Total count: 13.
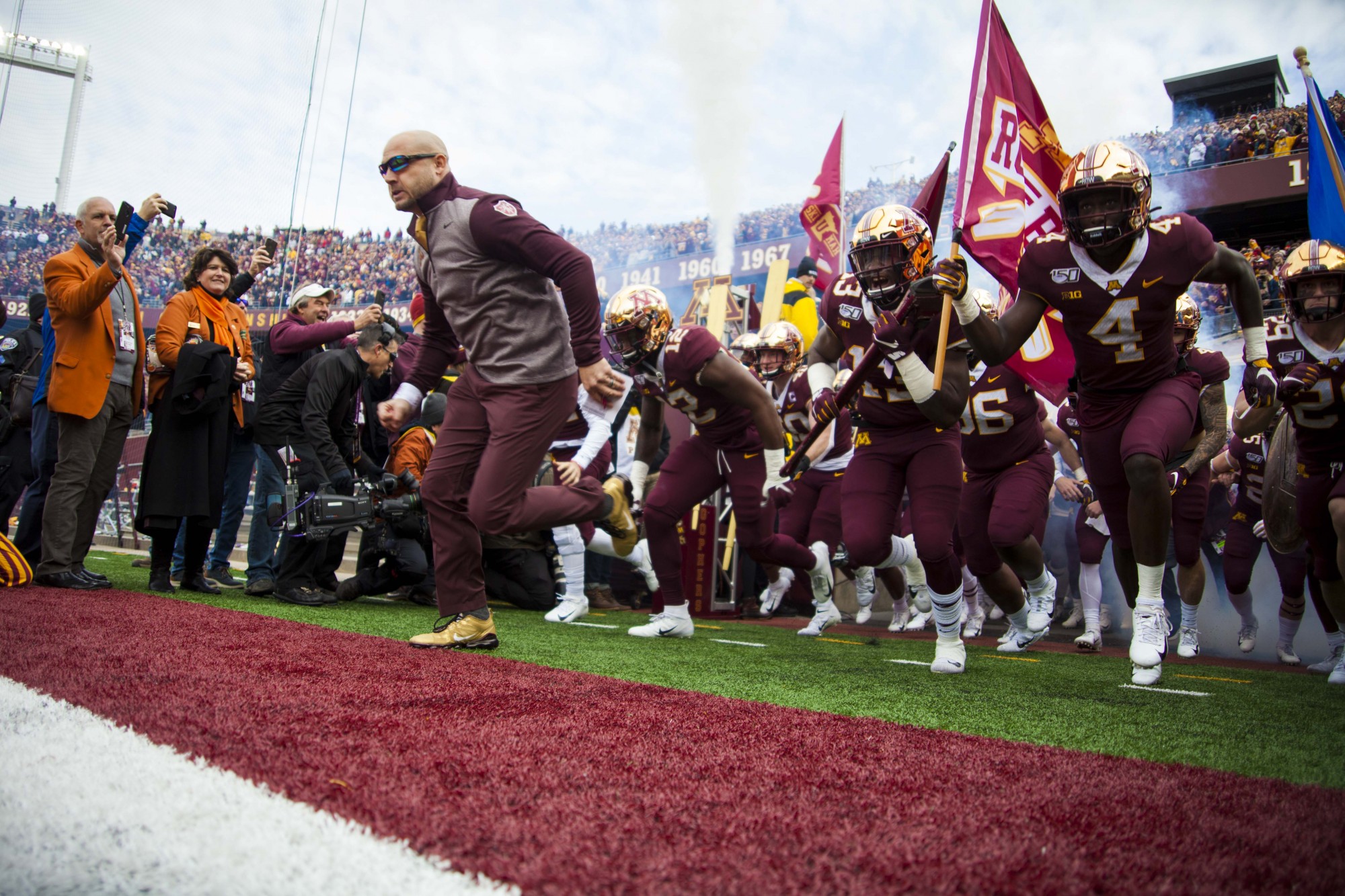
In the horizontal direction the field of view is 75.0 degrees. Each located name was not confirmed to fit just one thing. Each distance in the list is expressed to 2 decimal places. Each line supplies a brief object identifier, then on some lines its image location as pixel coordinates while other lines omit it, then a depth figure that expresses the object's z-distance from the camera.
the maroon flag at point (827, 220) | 11.02
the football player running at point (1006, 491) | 4.99
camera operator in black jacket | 5.82
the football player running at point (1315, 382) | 4.03
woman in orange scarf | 5.48
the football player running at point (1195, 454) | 5.20
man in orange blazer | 5.05
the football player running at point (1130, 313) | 3.59
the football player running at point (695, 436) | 5.17
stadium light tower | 20.48
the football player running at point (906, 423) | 3.98
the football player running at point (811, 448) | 7.26
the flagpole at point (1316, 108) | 4.96
